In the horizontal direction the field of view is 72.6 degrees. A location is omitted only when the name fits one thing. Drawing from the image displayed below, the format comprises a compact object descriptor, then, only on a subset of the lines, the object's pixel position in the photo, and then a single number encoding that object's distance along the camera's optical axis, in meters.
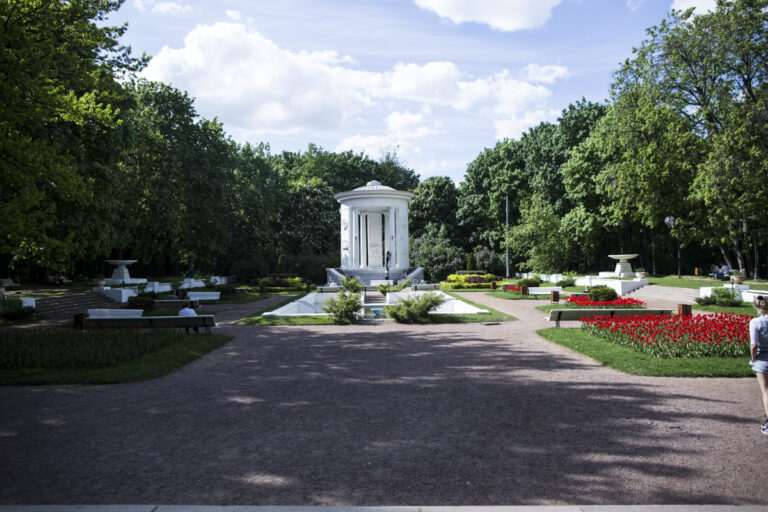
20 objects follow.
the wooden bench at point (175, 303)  21.23
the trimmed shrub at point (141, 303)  19.48
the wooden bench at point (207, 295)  25.77
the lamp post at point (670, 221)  29.97
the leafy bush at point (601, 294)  19.92
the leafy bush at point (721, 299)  19.23
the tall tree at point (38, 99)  11.02
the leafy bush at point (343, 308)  16.62
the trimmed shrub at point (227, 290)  26.98
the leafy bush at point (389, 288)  27.31
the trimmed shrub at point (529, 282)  29.24
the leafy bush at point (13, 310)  17.81
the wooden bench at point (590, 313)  14.70
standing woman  5.83
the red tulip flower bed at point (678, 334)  10.30
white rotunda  40.59
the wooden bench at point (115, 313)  14.90
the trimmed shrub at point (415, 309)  16.80
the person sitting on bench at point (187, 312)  14.22
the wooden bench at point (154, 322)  13.85
